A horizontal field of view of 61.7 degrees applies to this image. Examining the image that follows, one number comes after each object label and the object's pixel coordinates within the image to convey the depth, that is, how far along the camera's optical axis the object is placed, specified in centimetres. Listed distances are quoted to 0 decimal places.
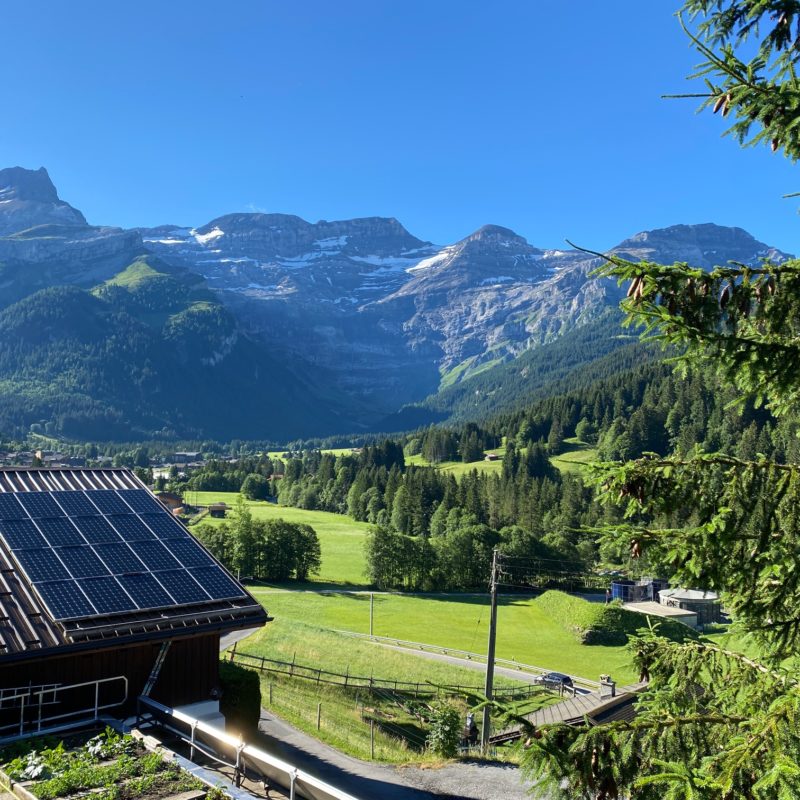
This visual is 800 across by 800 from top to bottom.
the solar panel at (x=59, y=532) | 2003
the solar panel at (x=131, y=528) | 2158
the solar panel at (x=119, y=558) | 1971
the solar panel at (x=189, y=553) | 2132
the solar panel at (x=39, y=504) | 2114
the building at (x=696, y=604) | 8175
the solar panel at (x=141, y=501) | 2356
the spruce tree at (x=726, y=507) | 785
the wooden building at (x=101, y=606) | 1636
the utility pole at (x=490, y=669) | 3177
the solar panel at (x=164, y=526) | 2250
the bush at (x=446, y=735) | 2864
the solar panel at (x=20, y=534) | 1925
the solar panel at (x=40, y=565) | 1819
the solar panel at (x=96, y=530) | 2081
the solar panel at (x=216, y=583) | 2020
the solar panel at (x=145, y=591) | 1872
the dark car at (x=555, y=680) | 4897
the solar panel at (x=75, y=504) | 2192
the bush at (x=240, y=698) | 2241
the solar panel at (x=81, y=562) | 1892
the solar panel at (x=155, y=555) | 2056
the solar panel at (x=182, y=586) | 1947
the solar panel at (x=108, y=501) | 2275
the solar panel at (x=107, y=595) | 1788
